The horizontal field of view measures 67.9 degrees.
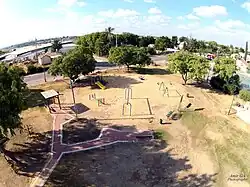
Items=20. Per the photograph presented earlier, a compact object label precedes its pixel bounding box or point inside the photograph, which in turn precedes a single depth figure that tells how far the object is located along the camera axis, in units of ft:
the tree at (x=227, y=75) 113.82
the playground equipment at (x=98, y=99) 97.57
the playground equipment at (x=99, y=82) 115.10
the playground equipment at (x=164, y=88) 110.82
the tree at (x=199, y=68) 111.95
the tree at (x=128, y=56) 137.52
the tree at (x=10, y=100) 54.98
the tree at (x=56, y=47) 211.36
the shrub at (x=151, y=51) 213.52
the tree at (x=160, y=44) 229.49
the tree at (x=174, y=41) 264.55
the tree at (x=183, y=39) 278.45
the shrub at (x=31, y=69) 142.07
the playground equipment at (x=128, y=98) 91.89
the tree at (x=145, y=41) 241.23
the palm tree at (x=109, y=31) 213.12
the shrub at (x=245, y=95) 104.68
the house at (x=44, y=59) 154.03
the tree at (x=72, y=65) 108.10
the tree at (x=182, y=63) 117.53
